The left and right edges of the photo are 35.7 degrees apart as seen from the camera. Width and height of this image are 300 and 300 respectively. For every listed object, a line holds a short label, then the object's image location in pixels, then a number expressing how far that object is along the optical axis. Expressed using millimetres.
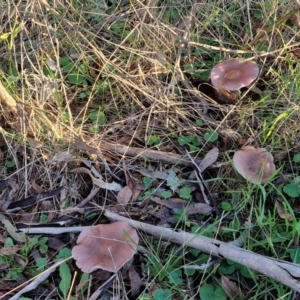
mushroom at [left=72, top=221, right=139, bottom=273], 1618
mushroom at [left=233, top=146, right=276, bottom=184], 1831
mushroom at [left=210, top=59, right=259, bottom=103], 2168
